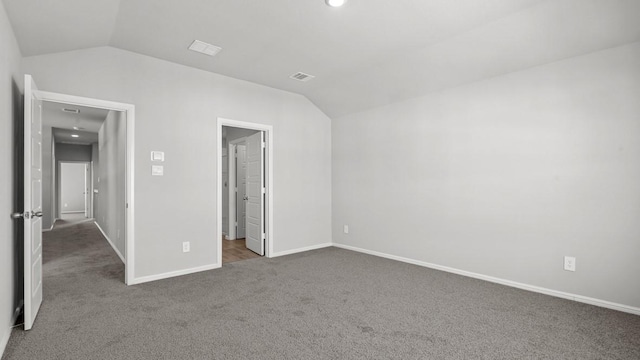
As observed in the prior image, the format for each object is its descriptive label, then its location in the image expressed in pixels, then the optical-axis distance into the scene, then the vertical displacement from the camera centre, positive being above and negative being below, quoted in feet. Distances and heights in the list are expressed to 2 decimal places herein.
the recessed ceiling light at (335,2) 8.43 +4.91
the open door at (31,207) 7.83 -0.69
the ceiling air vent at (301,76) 14.32 +4.92
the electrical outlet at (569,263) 10.08 -2.80
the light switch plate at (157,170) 12.32 +0.43
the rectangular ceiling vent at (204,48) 11.07 +4.94
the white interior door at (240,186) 20.85 -0.40
